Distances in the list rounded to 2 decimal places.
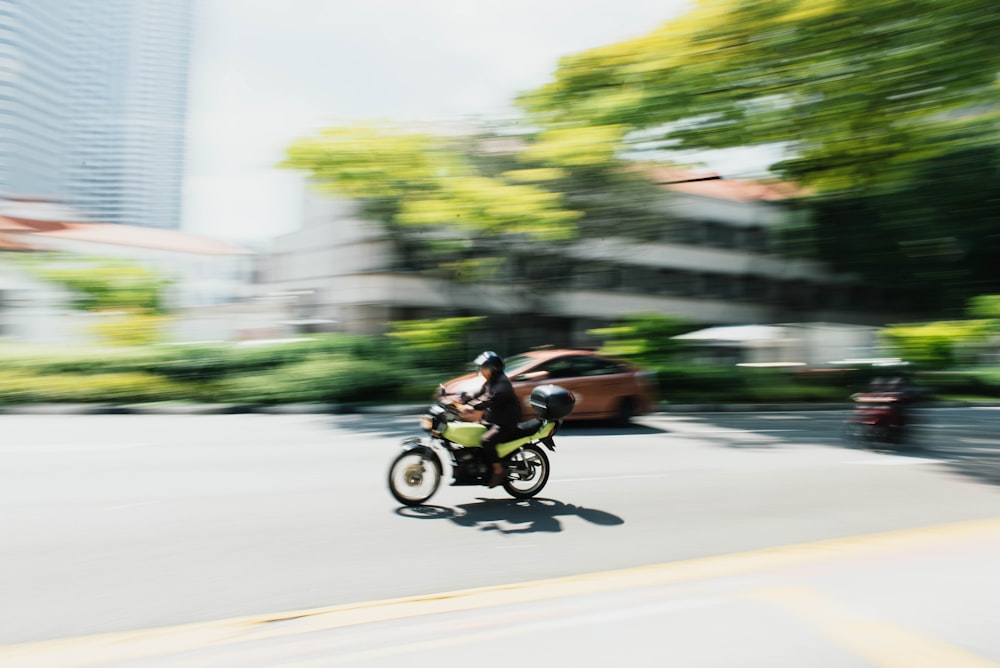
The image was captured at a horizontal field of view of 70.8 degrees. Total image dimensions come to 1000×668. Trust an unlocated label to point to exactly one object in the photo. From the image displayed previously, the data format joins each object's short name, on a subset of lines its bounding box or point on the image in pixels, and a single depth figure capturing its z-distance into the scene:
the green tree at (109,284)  22.51
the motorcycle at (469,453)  6.55
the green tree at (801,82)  12.44
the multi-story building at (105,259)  22.95
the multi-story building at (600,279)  21.67
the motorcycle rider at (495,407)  6.66
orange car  11.83
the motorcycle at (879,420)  10.95
